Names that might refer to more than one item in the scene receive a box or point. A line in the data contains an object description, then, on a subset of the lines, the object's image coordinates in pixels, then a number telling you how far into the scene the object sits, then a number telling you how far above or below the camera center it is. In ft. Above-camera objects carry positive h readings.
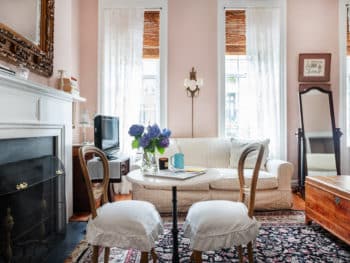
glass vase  6.72 -0.75
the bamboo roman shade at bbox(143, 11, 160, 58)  13.70 +5.28
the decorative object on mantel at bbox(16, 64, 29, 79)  7.01 +1.64
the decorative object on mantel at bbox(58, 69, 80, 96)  10.05 +1.93
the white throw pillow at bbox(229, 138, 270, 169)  11.76 -0.83
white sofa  10.37 -2.27
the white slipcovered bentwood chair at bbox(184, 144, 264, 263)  5.15 -1.83
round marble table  5.50 -0.99
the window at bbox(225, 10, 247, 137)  13.80 +3.53
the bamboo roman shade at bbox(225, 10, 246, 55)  13.79 +5.22
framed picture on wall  13.75 +3.50
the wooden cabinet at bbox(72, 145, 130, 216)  10.68 -2.25
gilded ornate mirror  6.75 +2.89
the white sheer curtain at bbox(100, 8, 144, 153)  13.34 +3.36
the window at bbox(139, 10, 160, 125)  13.70 +3.33
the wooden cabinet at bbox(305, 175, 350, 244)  7.04 -2.04
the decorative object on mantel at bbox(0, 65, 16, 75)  5.74 +1.40
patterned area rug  6.83 -3.14
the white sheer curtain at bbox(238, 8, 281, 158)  13.44 +2.63
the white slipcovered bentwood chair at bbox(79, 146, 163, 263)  5.15 -1.85
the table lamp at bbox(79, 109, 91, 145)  12.07 +0.61
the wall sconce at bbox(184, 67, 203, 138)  13.42 +2.43
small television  9.44 +0.02
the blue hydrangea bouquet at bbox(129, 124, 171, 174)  6.41 -0.11
